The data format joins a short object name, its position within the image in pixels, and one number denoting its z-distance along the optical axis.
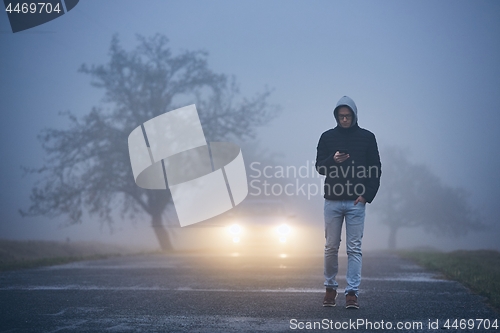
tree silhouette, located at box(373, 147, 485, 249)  55.94
